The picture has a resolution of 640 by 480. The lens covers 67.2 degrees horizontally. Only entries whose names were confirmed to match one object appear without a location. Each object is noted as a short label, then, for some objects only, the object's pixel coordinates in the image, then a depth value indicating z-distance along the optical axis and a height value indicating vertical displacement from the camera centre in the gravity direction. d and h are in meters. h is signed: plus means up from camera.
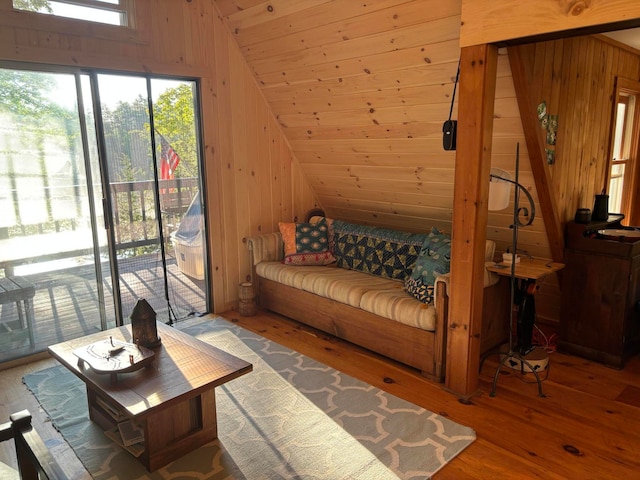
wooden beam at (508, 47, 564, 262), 2.55 +0.06
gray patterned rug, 2.24 -1.38
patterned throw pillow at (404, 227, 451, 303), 3.21 -0.69
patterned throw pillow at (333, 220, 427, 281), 3.81 -0.70
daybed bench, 3.06 -0.90
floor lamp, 2.73 -0.96
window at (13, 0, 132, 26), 3.05 +1.05
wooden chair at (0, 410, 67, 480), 1.36 -0.82
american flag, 3.80 +0.05
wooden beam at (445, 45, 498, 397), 2.43 -0.26
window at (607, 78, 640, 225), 4.08 +0.01
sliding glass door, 3.20 -0.24
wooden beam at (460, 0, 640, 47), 1.91 +0.62
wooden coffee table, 2.12 -0.99
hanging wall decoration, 2.91 +0.21
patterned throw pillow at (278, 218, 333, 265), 4.22 -0.66
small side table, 3.00 -0.95
